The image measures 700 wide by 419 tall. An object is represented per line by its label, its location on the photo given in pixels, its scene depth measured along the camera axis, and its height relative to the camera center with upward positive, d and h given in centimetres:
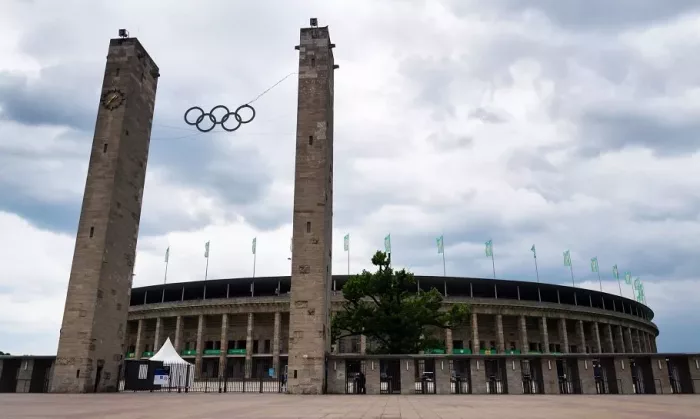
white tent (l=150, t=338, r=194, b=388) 4256 -80
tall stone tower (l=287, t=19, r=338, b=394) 3628 +1052
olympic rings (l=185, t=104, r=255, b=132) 3603 +1695
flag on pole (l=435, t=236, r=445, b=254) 8799 +1911
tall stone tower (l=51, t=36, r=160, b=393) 3750 +1020
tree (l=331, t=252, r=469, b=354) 4516 +395
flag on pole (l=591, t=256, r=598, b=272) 9738 +1730
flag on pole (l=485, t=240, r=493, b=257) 8938 +1855
